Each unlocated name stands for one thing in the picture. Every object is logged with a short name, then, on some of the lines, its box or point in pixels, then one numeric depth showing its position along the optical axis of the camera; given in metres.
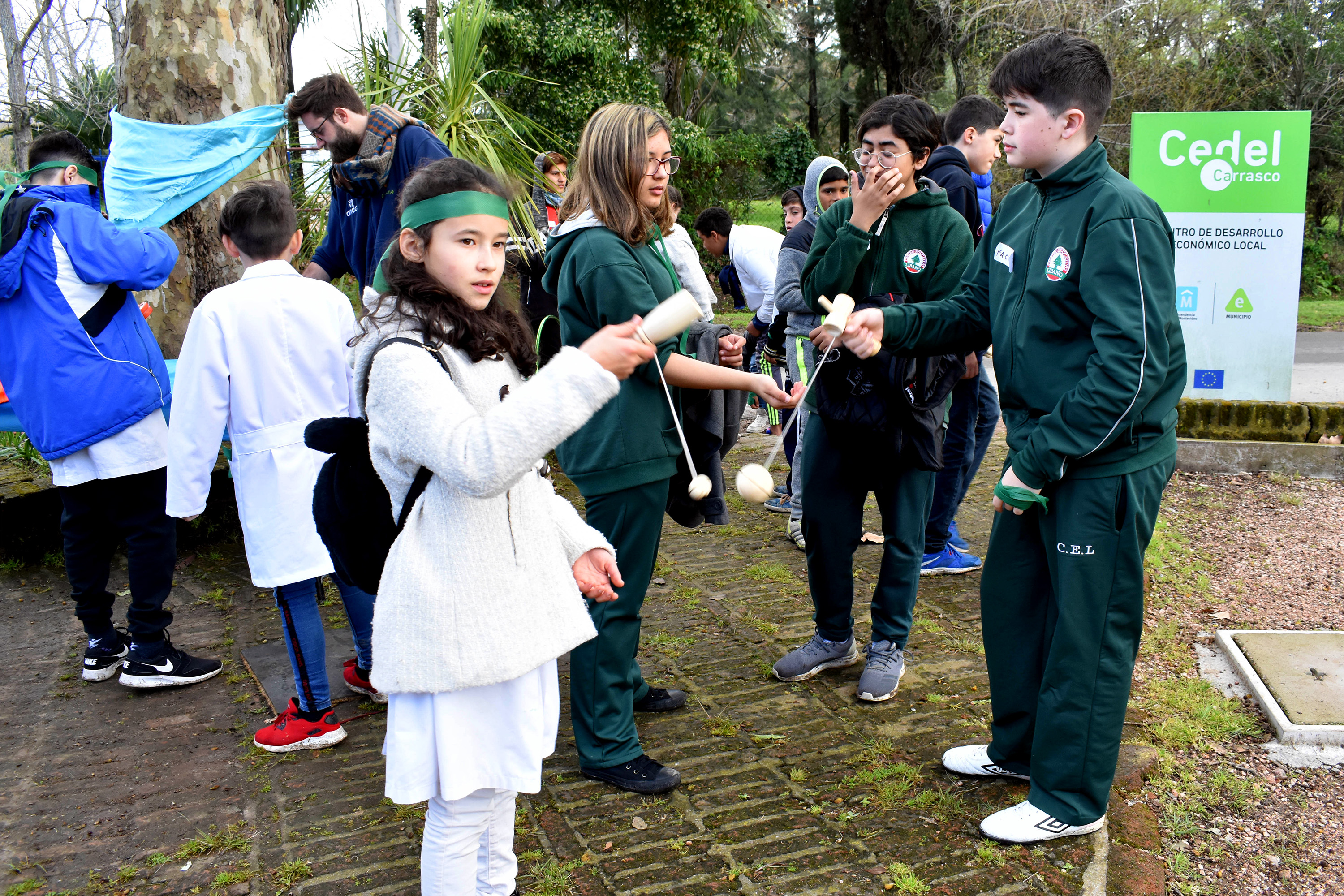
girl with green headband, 2.08
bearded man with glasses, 4.15
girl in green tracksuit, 3.09
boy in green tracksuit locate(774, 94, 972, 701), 3.59
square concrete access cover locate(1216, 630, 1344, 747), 3.44
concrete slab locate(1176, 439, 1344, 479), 6.73
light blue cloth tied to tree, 5.17
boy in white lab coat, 3.56
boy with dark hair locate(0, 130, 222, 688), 4.07
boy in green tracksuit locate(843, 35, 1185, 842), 2.62
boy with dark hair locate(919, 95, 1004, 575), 5.01
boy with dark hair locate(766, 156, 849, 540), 4.89
